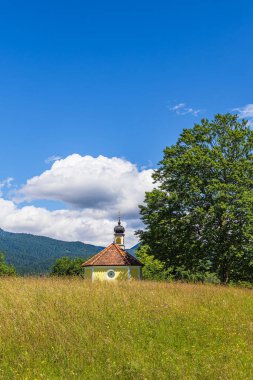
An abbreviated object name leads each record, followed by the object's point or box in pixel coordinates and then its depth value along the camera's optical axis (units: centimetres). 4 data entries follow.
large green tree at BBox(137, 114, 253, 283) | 2547
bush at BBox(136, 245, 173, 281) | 3131
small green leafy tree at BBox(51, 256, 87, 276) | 9556
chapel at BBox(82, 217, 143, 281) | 3516
